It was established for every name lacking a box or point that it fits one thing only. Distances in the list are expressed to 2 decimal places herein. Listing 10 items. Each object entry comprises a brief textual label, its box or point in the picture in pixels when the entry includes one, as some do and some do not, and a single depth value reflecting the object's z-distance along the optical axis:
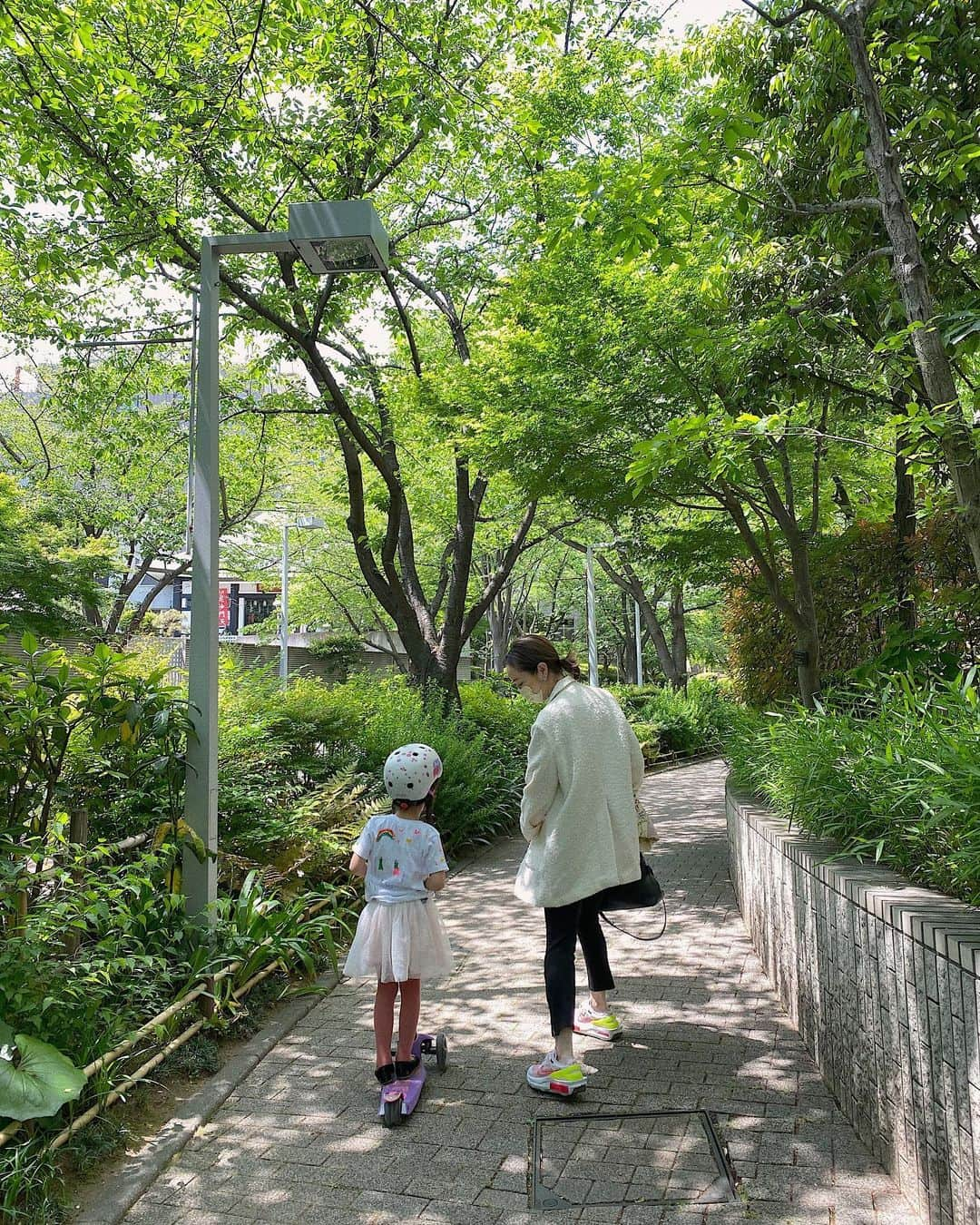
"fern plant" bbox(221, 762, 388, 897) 6.23
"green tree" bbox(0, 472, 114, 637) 14.87
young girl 3.99
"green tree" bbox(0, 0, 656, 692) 7.61
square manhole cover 3.17
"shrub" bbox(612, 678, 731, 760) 19.36
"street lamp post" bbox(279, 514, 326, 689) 25.42
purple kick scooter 3.77
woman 4.06
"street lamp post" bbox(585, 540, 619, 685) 23.08
